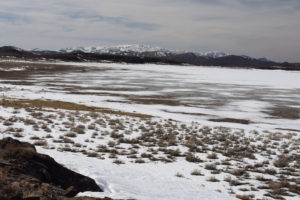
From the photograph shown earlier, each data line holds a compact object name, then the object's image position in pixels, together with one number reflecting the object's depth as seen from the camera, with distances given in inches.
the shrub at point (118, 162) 372.3
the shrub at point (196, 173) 355.9
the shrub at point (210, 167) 382.5
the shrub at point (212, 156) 434.9
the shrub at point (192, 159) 414.9
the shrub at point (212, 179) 333.4
